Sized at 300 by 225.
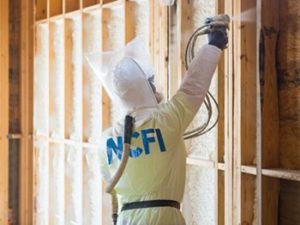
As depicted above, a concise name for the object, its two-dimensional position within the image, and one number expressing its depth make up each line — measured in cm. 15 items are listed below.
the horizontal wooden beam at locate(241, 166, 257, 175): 240
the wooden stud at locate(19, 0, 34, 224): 493
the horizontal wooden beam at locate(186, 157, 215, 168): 274
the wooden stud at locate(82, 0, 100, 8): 403
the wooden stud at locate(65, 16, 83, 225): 415
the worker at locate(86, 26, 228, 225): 192
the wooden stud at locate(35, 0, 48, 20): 479
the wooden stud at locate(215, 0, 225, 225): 268
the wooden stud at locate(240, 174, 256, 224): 248
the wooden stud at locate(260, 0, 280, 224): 235
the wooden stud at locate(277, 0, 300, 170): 230
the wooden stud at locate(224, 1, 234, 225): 255
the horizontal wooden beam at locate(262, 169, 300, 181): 214
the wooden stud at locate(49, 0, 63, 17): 452
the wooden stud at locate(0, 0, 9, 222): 482
